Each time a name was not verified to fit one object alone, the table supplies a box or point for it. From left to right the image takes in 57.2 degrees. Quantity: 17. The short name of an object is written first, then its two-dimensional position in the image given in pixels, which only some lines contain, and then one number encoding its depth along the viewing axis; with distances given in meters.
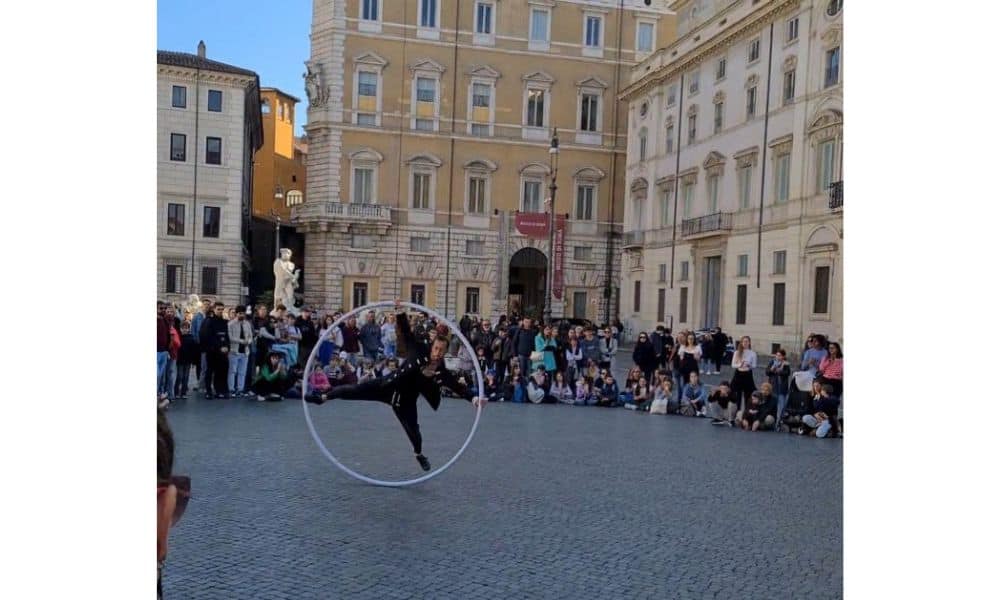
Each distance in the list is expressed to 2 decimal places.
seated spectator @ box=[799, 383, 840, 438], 11.33
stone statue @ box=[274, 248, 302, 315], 16.48
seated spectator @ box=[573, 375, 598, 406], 15.09
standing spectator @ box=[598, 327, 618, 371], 15.53
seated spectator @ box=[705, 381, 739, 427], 12.75
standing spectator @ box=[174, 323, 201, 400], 12.88
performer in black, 7.32
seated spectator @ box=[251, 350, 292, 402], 13.26
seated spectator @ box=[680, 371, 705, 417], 13.78
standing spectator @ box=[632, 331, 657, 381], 14.91
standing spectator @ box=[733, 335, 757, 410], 12.73
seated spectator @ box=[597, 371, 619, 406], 15.02
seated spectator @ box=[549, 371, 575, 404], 15.25
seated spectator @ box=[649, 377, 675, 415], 14.12
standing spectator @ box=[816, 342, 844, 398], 11.25
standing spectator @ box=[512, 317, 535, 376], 14.58
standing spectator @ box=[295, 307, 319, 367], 12.57
